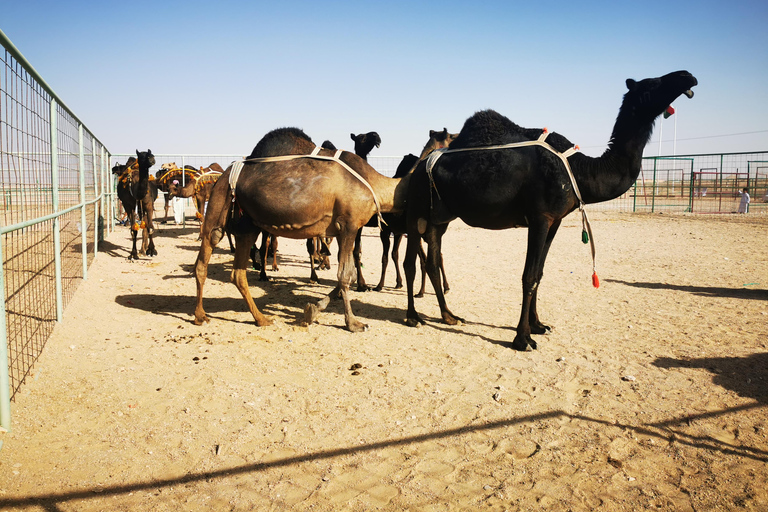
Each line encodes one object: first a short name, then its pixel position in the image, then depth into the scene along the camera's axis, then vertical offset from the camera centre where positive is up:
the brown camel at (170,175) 15.80 +0.86
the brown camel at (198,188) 14.44 +0.39
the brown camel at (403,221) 7.34 -0.22
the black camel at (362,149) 7.04 +0.78
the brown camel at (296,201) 5.62 +0.03
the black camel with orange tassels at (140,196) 11.56 +0.12
